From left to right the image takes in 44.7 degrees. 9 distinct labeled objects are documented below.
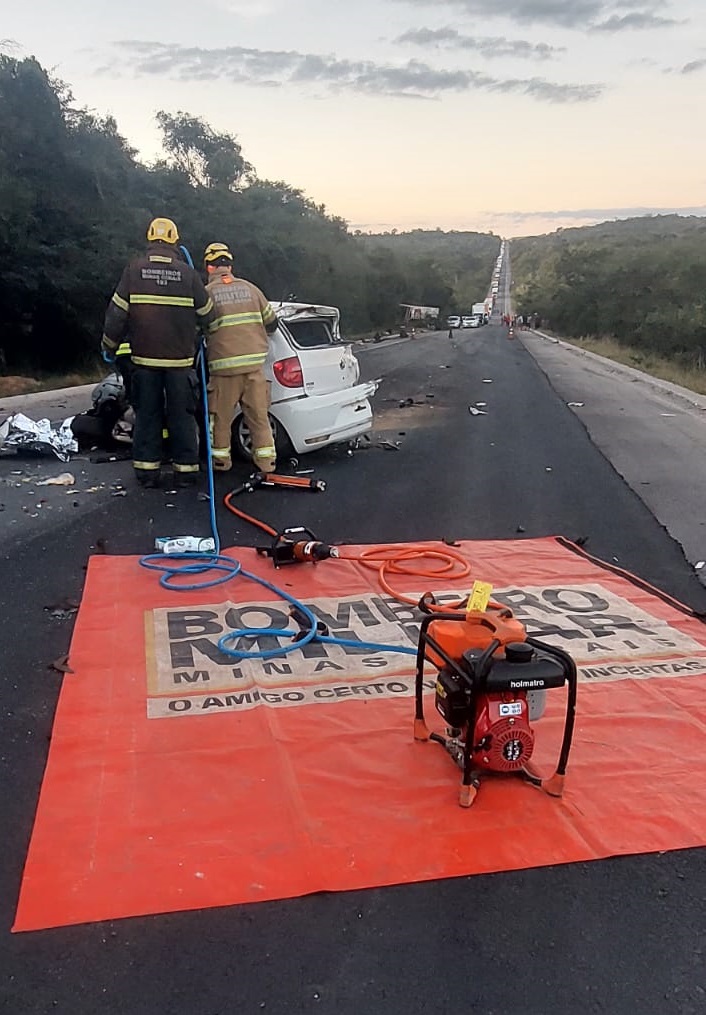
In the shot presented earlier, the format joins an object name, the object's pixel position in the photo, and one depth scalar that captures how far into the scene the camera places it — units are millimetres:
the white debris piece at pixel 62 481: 7841
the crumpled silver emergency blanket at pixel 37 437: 8836
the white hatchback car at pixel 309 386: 8289
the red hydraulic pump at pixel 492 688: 2945
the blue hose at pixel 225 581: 4348
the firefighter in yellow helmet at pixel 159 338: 7223
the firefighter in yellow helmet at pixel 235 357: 7715
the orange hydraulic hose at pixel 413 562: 5602
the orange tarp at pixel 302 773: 2723
